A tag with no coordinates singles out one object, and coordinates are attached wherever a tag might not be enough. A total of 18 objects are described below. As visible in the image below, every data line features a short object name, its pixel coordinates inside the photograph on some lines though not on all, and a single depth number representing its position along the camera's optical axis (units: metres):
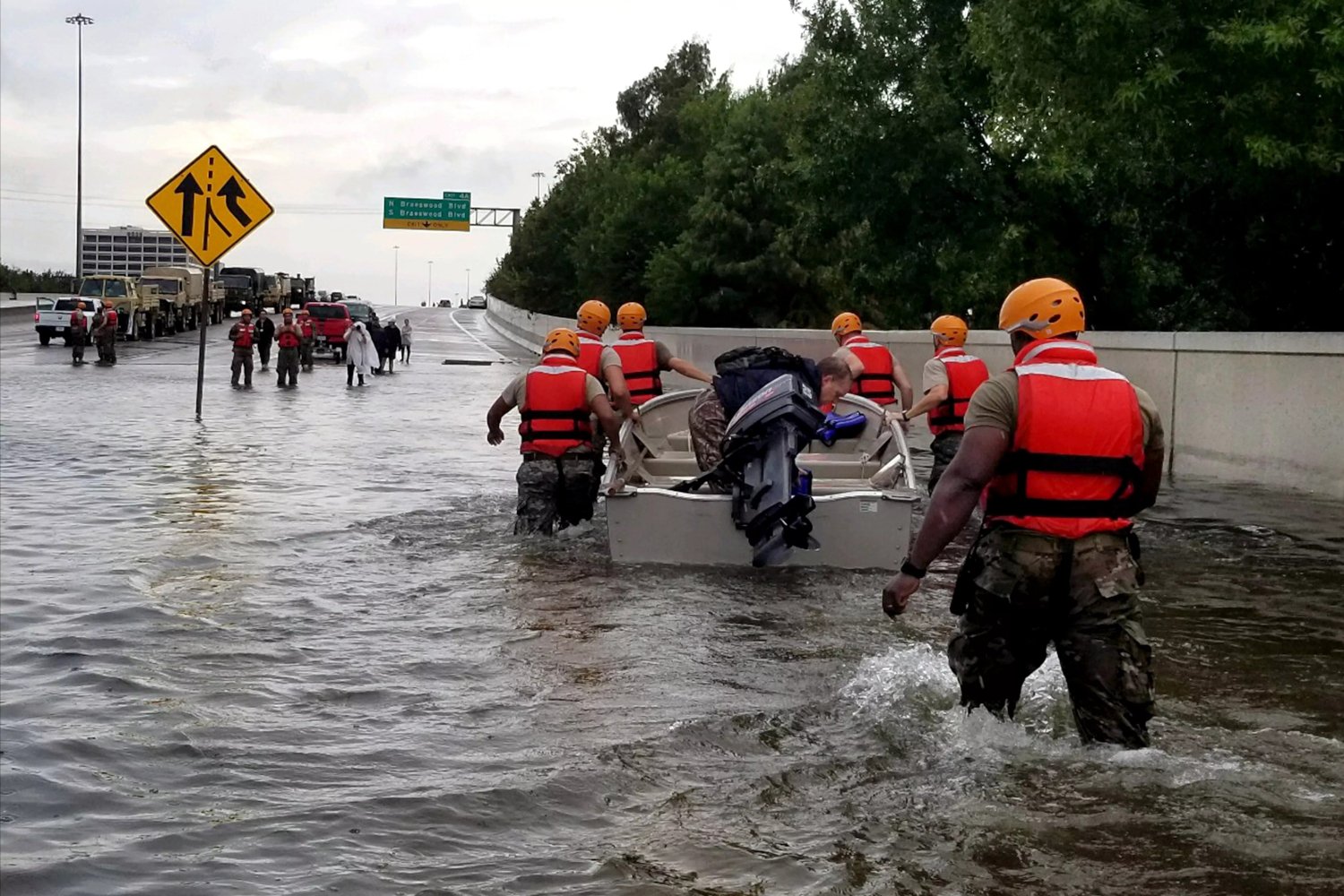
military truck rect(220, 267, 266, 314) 81.31
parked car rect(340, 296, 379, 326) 53.47
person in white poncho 37.50
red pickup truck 51.91
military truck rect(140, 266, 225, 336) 65.31
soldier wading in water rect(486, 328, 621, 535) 12.12
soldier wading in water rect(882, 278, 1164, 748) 6.12
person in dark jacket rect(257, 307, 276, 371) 44.05
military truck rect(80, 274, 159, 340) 57.75
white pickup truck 53.50
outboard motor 10.67
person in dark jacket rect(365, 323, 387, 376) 44.84
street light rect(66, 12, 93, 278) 81.19
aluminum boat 11.31
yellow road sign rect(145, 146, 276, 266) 24.23
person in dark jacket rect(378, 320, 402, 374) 45.12
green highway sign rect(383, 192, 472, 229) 101.75
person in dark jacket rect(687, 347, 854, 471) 11.27
